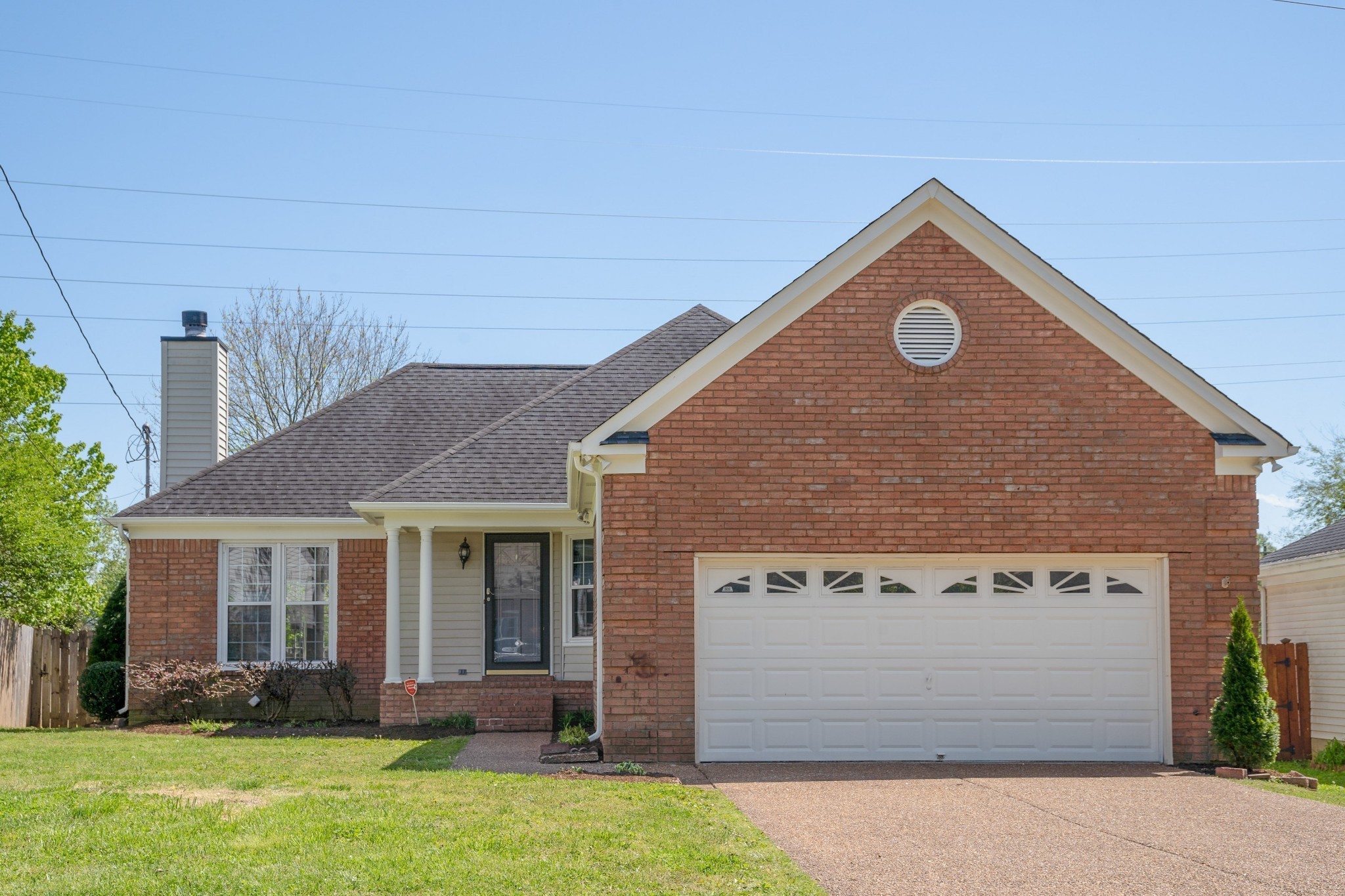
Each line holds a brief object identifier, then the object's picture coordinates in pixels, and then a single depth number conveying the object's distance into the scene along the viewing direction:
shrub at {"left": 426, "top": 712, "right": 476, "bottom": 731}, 17.44
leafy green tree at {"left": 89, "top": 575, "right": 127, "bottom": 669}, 20.88
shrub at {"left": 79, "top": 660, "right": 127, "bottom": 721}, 19.41
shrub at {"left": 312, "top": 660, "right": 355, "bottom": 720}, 18.75
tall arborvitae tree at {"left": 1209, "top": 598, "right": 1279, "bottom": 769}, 12.93
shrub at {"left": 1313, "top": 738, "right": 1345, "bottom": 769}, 18.47
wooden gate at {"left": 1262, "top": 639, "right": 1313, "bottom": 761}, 19.14
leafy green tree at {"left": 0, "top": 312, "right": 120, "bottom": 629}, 23.92
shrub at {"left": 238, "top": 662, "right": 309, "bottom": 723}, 18.55
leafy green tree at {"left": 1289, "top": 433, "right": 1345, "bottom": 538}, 43.00
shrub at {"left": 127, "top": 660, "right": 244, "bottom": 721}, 18.45
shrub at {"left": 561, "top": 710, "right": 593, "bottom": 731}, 16.75
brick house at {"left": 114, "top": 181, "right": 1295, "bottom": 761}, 13.45
